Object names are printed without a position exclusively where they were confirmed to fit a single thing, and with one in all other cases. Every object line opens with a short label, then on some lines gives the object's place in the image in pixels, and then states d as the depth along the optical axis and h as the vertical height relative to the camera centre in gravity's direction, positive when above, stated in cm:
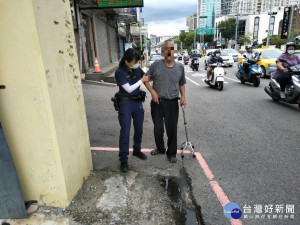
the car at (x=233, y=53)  2125 -82
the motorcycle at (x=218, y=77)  944 -130
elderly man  335 -68
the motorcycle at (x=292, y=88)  595 -126
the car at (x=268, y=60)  1202 -93
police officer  307 -62
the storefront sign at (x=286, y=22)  3078 +267
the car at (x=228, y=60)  1937 -129
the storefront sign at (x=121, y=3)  1017 +204
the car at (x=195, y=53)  1817 -55
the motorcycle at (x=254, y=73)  984 -127
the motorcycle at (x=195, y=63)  1824 -133
